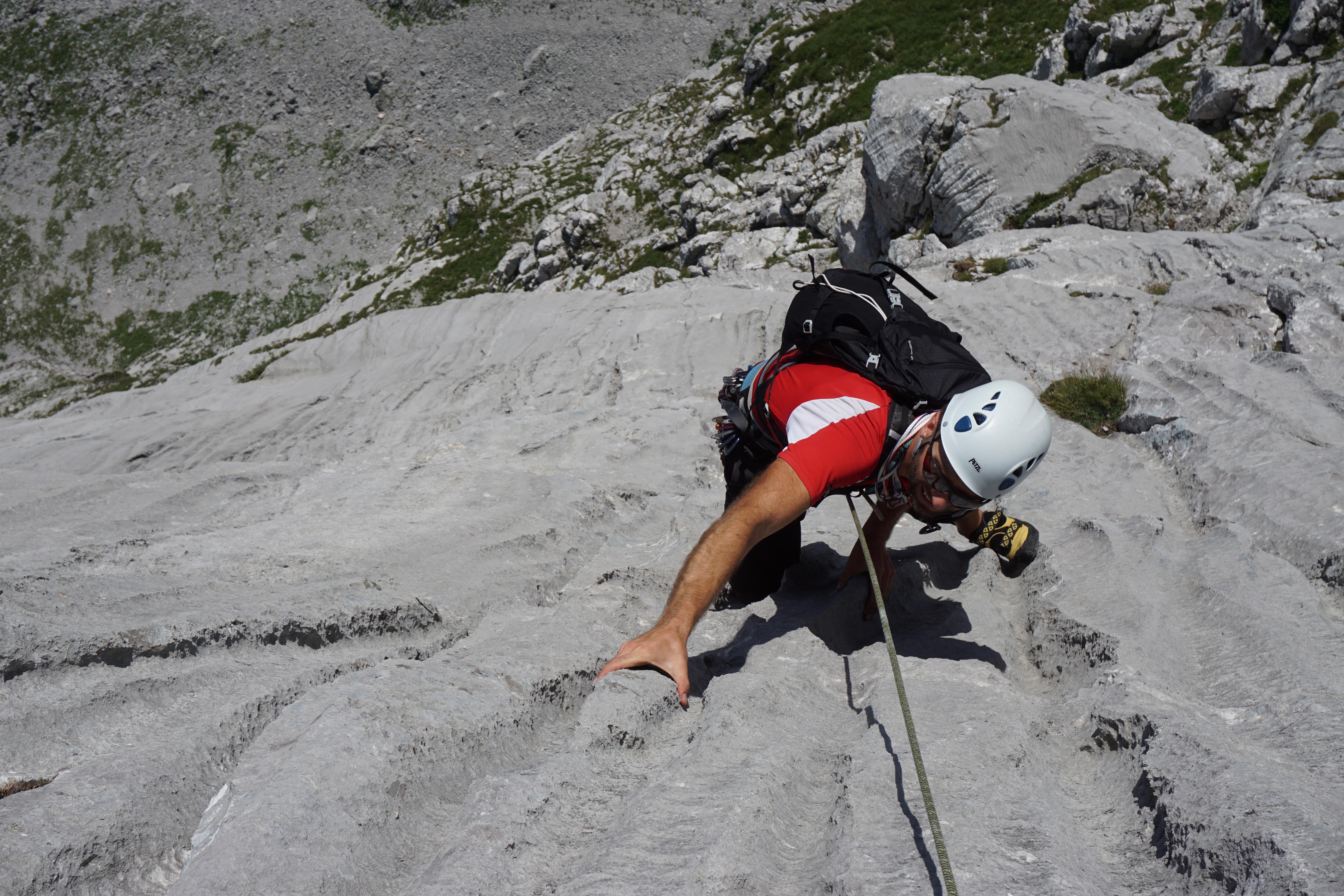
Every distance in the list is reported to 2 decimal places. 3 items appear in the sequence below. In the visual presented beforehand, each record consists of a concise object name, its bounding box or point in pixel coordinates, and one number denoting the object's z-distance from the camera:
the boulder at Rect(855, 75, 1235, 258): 15.30
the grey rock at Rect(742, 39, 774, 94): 34.91
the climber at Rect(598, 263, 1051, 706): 3.90
